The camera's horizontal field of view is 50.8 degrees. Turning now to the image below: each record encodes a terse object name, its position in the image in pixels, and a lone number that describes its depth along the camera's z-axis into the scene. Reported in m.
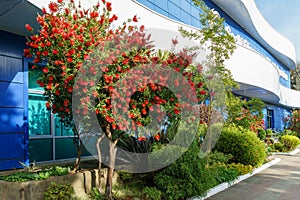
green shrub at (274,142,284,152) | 16.38
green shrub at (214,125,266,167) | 9.66
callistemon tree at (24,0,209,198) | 4.86
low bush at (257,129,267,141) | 13.95
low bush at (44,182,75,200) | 5.04
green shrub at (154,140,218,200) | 5.93
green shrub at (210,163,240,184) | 7.77
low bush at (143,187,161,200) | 5.82
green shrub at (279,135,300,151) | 16.70
